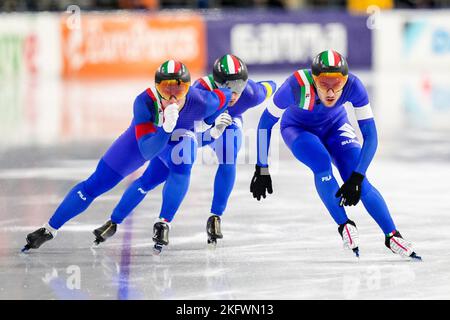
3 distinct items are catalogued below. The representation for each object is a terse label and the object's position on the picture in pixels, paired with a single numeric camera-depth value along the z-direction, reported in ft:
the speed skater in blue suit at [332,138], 38.27
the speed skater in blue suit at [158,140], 38.29
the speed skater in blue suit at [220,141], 40.73
